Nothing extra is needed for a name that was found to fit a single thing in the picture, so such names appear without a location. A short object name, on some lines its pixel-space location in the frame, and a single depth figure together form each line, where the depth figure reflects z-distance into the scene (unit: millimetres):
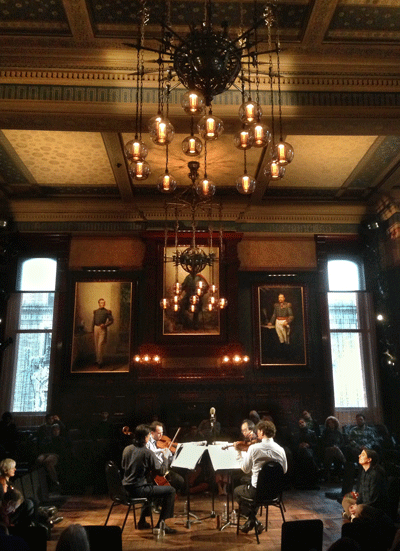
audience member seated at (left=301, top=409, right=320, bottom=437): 10453
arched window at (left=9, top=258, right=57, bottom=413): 11711
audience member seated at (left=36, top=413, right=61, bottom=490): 8492
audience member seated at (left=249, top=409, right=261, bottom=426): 10047
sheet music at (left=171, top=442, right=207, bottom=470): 5672
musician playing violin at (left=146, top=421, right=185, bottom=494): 6500
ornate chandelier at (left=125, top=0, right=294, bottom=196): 3916
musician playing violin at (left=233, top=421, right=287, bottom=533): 5605
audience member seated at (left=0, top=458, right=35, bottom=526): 4859
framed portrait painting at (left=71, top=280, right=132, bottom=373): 11664
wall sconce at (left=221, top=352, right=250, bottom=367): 11375
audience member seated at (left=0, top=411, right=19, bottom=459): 10078
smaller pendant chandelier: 8258
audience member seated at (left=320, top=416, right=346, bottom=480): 9477
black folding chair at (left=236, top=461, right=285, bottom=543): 5461
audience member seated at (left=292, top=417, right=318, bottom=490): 8953
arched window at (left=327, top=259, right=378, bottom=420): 11906
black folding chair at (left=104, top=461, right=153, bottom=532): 5719
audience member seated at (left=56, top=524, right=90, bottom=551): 2894
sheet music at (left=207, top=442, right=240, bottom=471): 5660
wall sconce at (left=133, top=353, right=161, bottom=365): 11375
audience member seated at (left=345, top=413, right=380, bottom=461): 9641
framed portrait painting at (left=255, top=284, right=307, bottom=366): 11812
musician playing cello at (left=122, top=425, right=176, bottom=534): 5805
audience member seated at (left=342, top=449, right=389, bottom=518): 4992
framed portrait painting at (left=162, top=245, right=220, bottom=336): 11750
